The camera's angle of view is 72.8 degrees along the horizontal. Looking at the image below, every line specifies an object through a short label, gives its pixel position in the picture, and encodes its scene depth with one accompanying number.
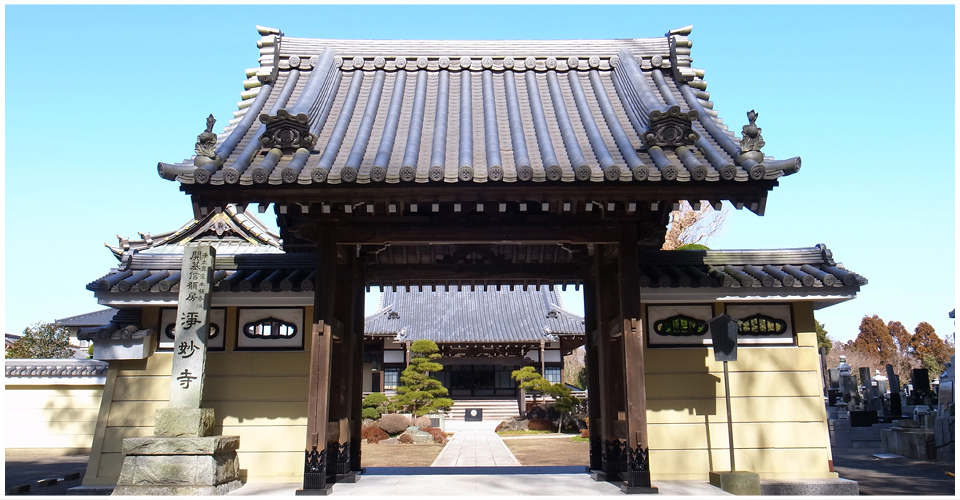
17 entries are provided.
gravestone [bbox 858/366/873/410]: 24.18
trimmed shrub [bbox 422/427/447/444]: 22.47
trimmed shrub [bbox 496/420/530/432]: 26.98
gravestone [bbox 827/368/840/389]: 28.58
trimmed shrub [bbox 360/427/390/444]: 22.67
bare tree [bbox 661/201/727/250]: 31.39
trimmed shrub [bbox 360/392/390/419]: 26.35
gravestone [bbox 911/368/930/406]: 22.73
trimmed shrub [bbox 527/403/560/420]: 27.86
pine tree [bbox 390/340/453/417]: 27.31
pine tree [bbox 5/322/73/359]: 30.33
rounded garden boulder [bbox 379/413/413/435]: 24.17
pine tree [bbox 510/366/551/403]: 27.81
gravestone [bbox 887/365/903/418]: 22.53
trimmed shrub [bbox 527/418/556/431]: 26.91
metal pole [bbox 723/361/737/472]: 7.86
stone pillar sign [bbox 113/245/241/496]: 7.27
